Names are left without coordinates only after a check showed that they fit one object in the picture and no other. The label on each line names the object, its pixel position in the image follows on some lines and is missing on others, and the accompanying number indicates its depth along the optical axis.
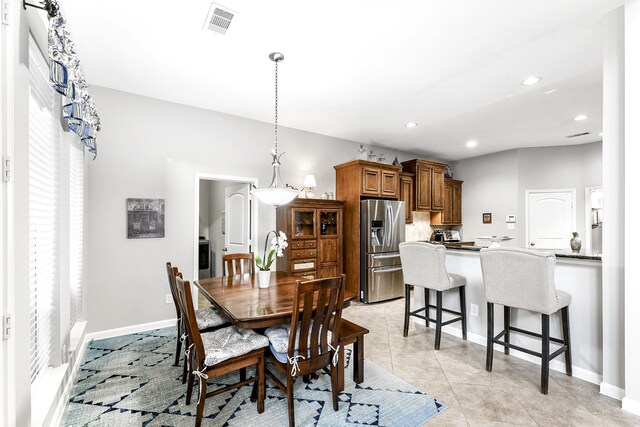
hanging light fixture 2.70
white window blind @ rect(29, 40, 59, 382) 1.77
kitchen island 2.46
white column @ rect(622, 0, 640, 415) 2.01
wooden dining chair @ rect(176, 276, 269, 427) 1.82
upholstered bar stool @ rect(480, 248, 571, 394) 2.30
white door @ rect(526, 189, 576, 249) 5.79
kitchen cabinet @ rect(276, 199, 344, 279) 4.45
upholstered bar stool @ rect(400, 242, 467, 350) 3.09
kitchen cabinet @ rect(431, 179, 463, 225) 6.74
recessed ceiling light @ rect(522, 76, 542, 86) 3.23
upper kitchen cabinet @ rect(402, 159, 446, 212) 6.05
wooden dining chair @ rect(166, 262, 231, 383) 2.29
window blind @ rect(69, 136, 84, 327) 2.71
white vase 2.69
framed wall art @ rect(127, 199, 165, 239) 3.55
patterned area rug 2.01
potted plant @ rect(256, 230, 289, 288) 2.69
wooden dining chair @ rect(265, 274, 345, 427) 1.85
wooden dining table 1.93
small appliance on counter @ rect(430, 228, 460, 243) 6.72
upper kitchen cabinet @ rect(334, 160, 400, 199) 4.92
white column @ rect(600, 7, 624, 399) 2.15
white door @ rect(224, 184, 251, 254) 4.50
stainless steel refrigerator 4.84
